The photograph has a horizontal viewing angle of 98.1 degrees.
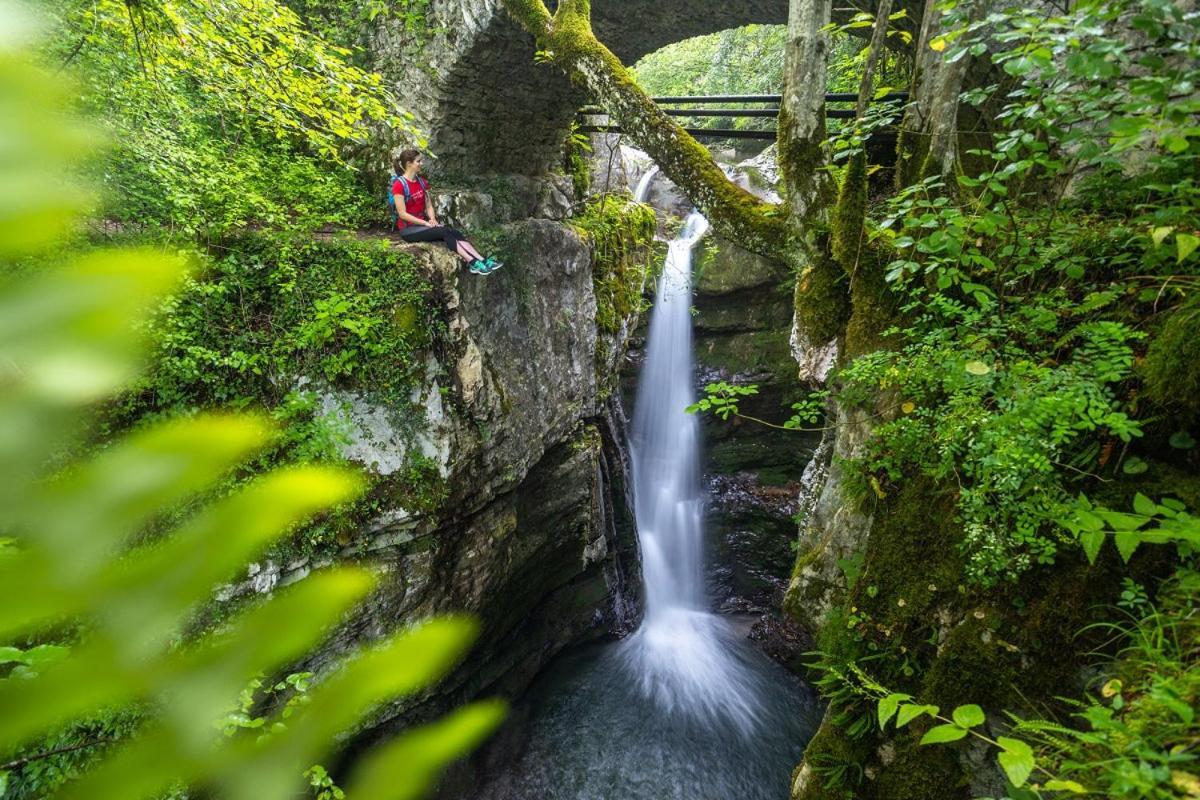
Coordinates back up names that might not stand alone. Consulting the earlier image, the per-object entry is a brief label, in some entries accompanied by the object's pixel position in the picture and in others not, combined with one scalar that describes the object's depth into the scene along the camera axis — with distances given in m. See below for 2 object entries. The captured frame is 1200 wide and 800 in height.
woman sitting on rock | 5.25
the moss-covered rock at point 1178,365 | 2.13
